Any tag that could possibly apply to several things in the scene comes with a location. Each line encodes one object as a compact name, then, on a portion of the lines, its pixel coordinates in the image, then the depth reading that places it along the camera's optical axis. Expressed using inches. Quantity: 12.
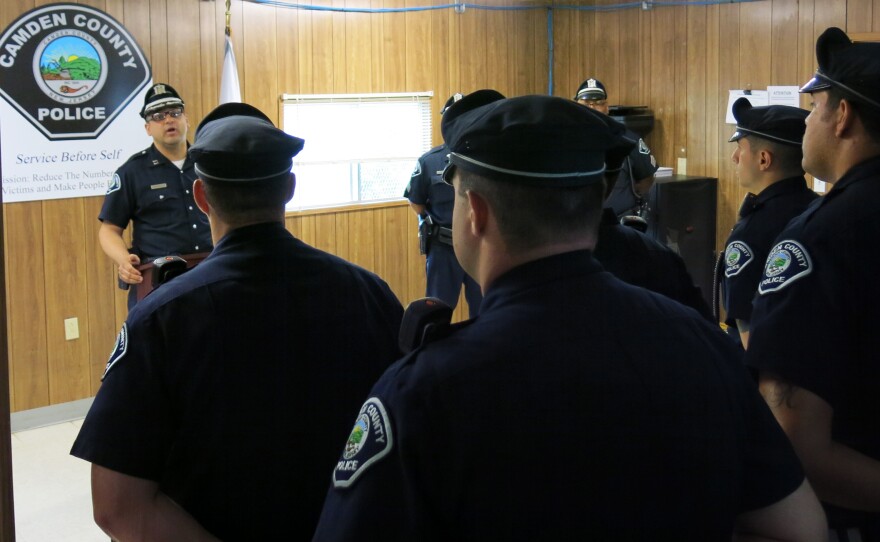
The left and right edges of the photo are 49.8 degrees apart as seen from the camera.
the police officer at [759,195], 90.4
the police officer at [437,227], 197.9
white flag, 202.1
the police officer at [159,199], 164.4
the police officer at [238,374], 57.8
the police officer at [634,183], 183.3
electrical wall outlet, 189.0
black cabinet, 236.4
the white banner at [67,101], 177.3
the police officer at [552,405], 37.4
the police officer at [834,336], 60.3
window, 224.7
